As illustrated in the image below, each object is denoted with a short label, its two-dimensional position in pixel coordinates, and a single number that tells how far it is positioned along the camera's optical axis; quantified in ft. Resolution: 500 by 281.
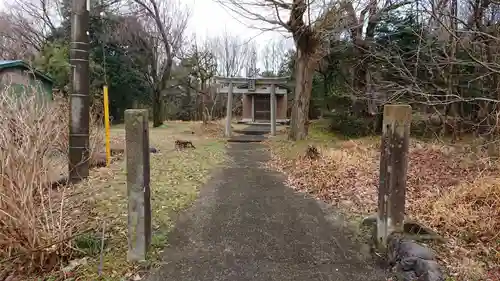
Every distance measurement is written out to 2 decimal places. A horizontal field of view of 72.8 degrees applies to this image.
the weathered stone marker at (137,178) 9.98
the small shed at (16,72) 29.33
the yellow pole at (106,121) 21.94
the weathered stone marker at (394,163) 10.78
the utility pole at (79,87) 17.07
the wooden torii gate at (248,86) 50.44
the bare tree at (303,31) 33.58
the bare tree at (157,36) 58.39
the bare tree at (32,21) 64.49
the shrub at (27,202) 9.43
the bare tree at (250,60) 99.61
